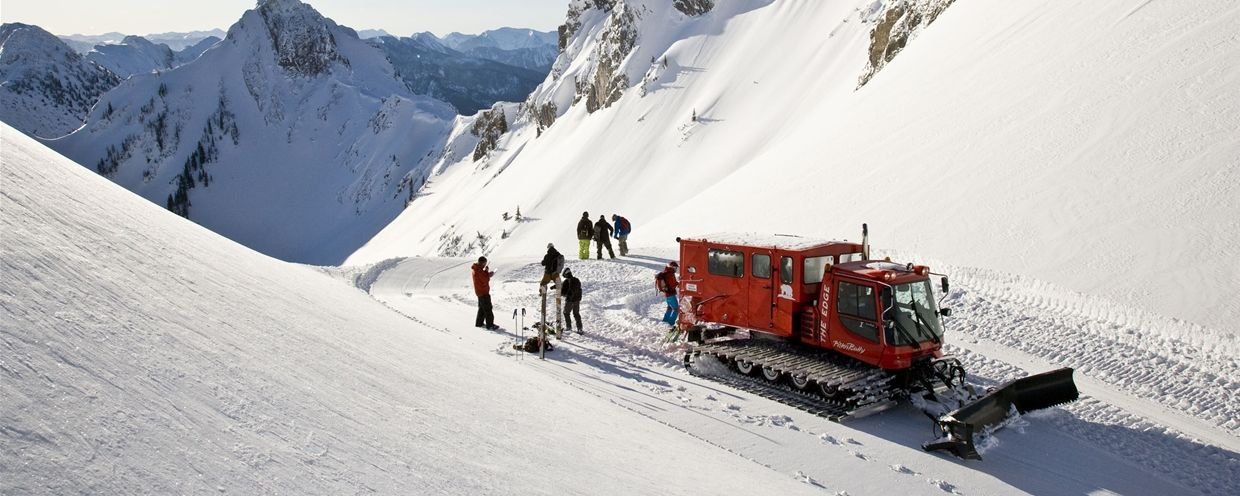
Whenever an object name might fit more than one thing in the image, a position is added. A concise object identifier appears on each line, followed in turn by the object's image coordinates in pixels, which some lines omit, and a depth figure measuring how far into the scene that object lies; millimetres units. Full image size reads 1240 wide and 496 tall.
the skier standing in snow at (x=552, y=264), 15773
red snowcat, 10633
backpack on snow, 13439
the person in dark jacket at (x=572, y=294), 15273
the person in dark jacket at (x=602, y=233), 23125
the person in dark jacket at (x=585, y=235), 23125
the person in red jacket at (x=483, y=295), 15372
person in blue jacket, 23328
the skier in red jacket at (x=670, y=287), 15633
